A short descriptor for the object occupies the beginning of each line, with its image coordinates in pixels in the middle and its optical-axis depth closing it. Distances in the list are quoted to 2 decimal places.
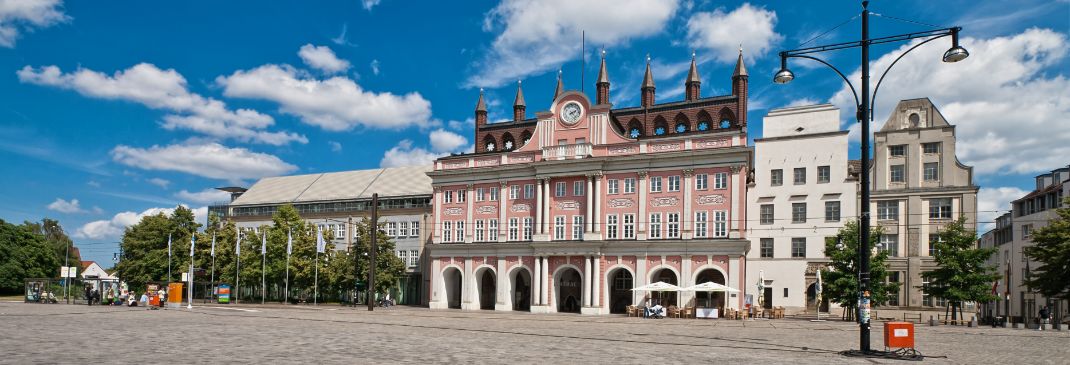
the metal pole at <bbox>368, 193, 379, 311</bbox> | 60.62
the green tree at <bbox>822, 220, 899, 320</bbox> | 54.94
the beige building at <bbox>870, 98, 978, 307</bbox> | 66.81
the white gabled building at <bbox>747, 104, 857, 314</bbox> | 66.12
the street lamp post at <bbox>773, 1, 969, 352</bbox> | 22.36
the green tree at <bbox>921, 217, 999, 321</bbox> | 51.62
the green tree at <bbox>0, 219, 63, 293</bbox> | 89.00
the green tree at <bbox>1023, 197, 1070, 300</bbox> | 47.22
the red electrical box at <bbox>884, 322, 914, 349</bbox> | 22.39
